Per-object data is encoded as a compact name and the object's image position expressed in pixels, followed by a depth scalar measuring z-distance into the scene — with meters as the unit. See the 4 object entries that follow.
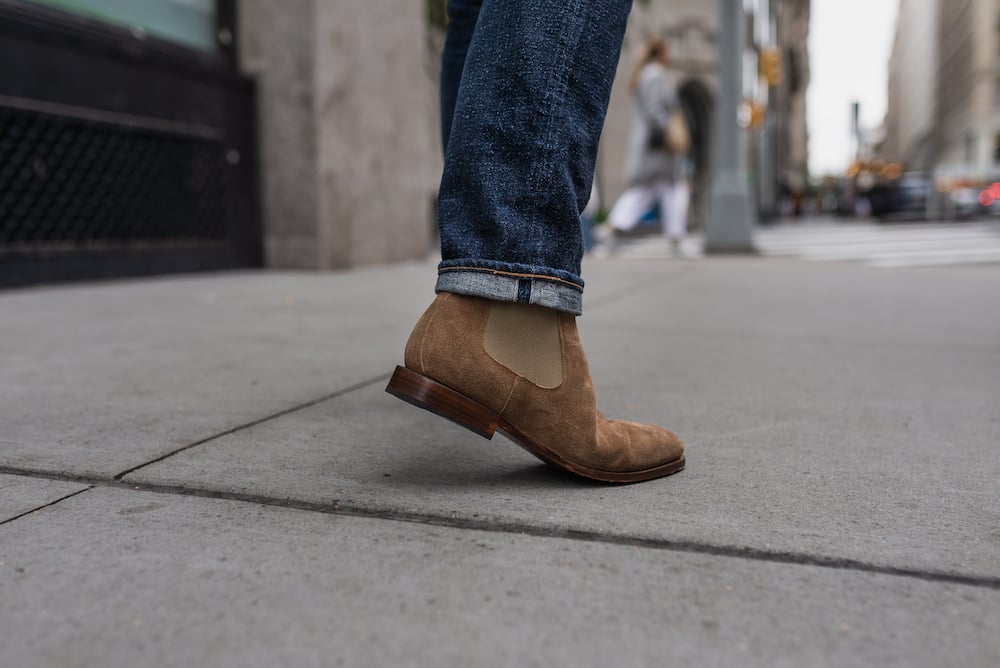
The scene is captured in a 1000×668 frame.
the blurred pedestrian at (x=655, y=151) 8.77
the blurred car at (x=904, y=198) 23.05
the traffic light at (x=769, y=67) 20.77
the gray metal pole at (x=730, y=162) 9.34
